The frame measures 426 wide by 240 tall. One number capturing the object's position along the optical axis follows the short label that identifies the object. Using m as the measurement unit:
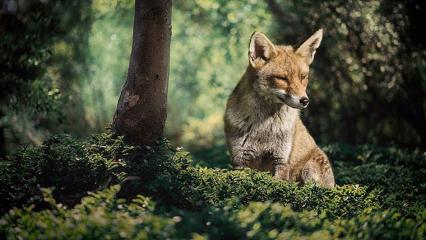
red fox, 13.50
